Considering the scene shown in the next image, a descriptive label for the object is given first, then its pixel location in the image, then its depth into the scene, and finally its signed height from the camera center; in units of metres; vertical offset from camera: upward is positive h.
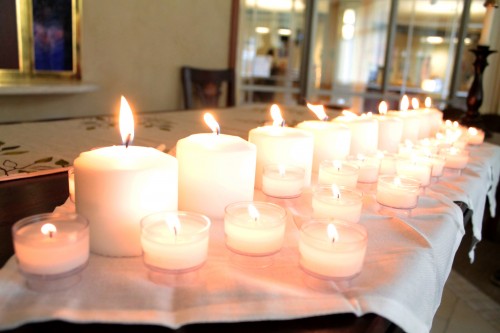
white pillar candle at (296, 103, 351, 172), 1.00 -0.13
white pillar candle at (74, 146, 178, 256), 0.55 -0.16
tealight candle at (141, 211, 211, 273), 0.51 -0.20
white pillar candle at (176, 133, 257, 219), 0.68 -0.16
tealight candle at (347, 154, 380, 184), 0.98 -0.19
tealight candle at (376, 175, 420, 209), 0.81 -0.20
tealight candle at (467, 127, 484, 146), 1.71 -0.18
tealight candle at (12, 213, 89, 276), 0.47 -0.20
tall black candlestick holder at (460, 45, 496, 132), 1.89 -0.02
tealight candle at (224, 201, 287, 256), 0.56 -0.21
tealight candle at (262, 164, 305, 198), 0.81 -0.19
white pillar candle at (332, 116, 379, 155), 1.12 -0.13
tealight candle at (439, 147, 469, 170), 1.20 -0.19
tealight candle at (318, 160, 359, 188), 0.87 -0.18
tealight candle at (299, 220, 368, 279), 0.52 -0.21
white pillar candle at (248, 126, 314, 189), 0.87 -0.14
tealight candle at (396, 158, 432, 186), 0.97 -0.19
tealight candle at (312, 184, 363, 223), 0.71 -0.20
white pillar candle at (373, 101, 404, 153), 1.25 -0.14
